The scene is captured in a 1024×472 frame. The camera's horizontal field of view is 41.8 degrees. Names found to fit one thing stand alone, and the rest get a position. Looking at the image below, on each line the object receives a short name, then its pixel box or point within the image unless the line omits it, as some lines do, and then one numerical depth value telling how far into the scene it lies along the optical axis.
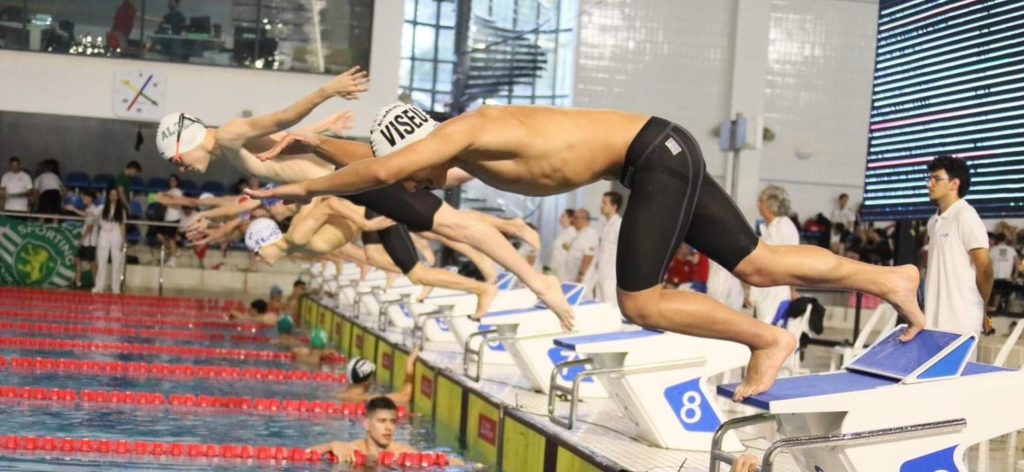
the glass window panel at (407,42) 25.11
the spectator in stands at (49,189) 19.16
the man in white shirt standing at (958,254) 6.10
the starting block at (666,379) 5.64
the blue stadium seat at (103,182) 20.98
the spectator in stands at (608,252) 11.22
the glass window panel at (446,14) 25.08
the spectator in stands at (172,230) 19.03
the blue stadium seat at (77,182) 21.03
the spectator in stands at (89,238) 17.81
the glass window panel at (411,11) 25.00
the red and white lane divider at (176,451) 6.24
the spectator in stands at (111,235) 17.62
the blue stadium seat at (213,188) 20.73
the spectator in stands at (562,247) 14.14
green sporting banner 17.91
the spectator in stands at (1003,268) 13.85
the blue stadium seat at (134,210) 19.59
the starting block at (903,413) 3.75
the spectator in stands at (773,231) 8.37
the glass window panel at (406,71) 25.14
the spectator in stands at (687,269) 13.84
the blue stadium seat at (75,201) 19.11
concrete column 18.62
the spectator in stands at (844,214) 18.91
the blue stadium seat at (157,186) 21.02
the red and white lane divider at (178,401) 8.08
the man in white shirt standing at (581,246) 13.32
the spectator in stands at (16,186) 18.95
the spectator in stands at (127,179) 19.28
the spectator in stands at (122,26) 17.75
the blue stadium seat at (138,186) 20.73
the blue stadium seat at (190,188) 20.58
